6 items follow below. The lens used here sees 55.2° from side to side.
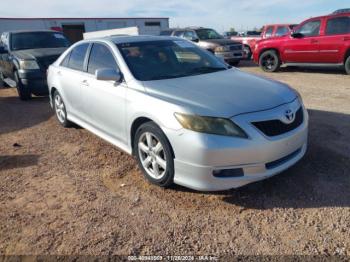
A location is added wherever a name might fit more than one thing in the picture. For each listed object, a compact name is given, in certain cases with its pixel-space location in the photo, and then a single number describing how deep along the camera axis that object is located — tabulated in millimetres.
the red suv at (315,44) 10133
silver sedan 3105
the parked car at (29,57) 8203
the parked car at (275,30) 15361
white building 28844
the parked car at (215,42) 14383
